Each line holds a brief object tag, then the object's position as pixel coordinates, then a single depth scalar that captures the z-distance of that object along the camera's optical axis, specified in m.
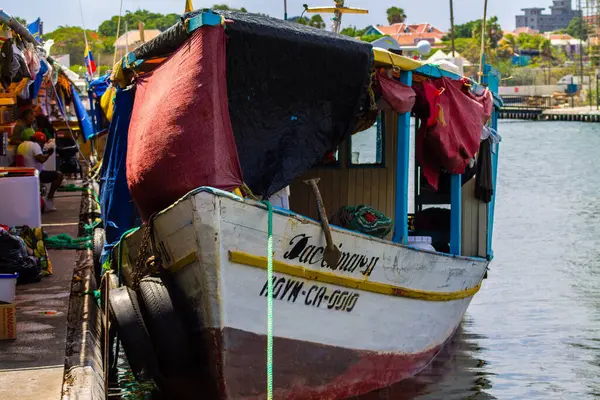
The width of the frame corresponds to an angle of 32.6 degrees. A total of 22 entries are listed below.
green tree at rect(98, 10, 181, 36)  158.00
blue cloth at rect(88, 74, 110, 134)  20.20
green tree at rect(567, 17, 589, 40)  119.61
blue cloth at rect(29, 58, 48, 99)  14.35
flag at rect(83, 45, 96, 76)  31.66
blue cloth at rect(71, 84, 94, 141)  20.85
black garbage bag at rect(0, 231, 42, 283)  9.89
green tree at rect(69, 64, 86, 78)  78.86
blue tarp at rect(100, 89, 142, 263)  9.55
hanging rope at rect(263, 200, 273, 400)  6.61
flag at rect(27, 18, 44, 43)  18.00
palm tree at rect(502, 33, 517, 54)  142.38
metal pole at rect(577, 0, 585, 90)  107.57
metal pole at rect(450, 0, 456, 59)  13.48
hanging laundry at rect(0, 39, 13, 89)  10.83
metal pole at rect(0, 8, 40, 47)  9.68
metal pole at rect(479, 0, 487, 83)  12.09
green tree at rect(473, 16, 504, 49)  144.12
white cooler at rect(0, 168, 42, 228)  11.48
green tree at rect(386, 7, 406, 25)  151.40
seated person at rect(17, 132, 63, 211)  15.77
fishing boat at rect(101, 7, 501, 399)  7.32
